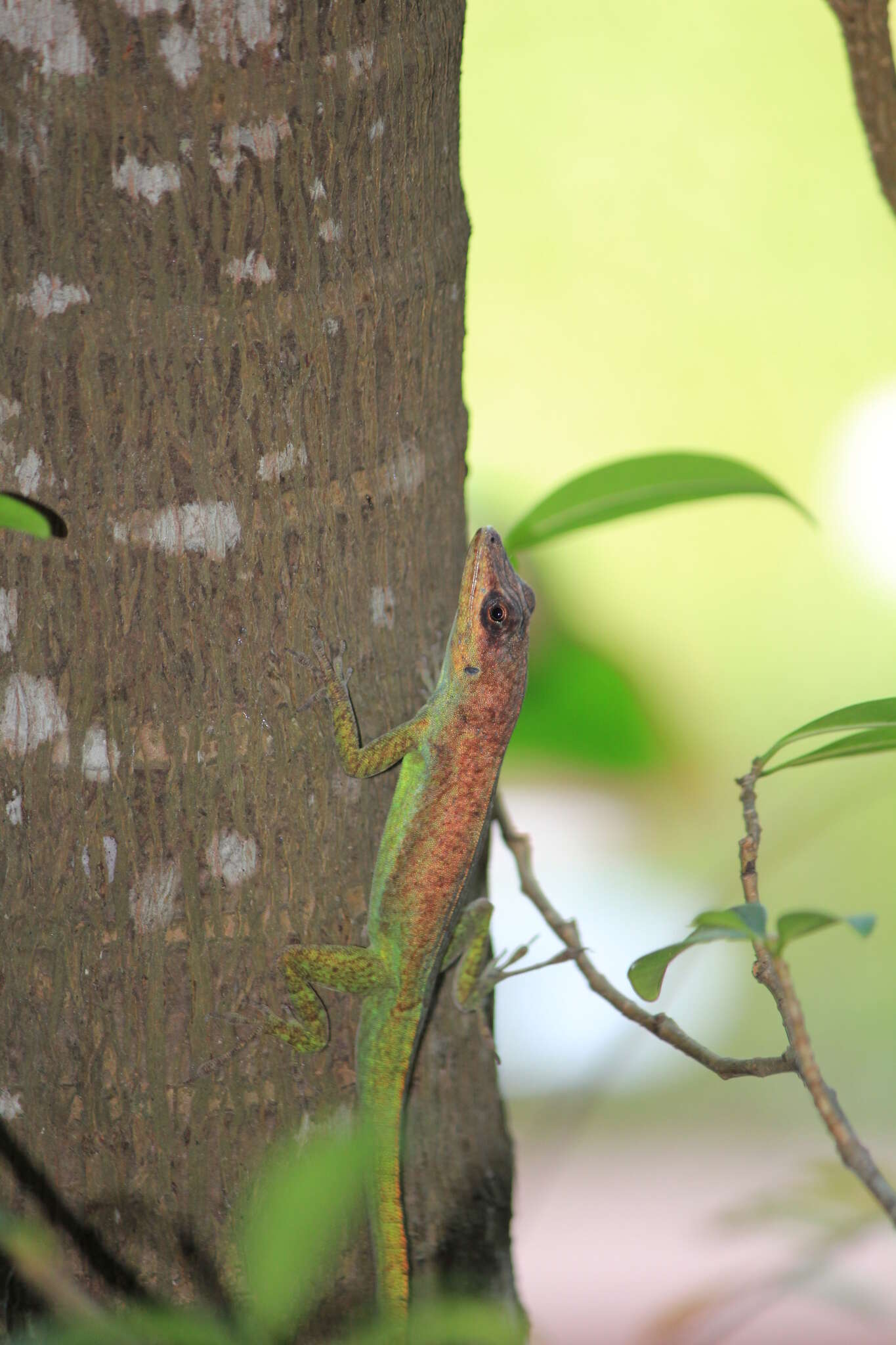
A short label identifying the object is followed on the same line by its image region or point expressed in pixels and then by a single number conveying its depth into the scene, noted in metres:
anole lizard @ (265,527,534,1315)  2.66
